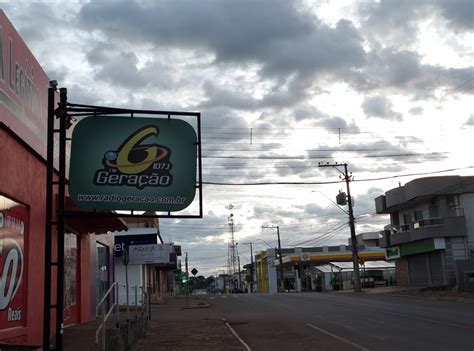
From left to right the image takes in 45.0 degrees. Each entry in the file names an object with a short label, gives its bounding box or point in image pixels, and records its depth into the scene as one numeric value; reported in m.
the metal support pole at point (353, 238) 47.50
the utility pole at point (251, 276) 128.49
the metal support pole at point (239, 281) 129.19
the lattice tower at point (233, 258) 123.94
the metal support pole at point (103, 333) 9.13
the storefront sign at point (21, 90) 9.99
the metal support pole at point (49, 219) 7.40
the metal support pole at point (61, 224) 7.46
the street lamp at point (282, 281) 78.56
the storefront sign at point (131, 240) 33.78
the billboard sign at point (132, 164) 8.23
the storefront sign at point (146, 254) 32.60
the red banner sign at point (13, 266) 9.97
